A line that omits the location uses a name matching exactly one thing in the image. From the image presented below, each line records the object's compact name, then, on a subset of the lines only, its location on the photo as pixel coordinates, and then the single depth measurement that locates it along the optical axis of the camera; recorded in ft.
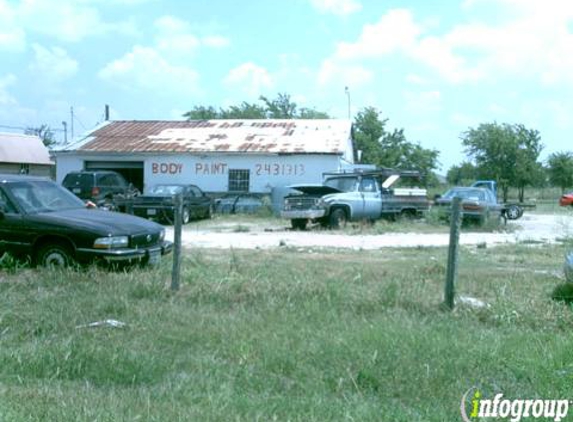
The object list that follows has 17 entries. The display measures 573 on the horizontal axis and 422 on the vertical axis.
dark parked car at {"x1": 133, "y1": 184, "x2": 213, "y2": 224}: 71.49
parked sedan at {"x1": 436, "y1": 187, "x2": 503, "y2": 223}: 69.46
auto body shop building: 97.81
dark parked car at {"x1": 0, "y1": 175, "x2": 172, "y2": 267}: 31.19
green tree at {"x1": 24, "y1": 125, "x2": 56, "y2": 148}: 213.83
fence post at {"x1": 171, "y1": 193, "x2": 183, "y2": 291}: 26.09
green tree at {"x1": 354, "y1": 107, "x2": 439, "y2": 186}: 187.11
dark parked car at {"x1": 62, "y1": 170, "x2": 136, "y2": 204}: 79.05
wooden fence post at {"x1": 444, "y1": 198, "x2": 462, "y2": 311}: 23.52
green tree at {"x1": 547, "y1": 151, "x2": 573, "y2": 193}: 201.36
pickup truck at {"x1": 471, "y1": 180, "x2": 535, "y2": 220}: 98.90
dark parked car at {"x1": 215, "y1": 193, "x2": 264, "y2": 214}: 94.17
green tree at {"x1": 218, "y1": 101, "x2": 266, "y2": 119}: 199.62
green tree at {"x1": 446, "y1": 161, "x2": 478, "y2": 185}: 183.28
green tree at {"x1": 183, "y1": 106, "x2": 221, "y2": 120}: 210.38
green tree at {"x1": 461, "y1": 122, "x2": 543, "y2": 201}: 169.68
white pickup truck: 66.90
